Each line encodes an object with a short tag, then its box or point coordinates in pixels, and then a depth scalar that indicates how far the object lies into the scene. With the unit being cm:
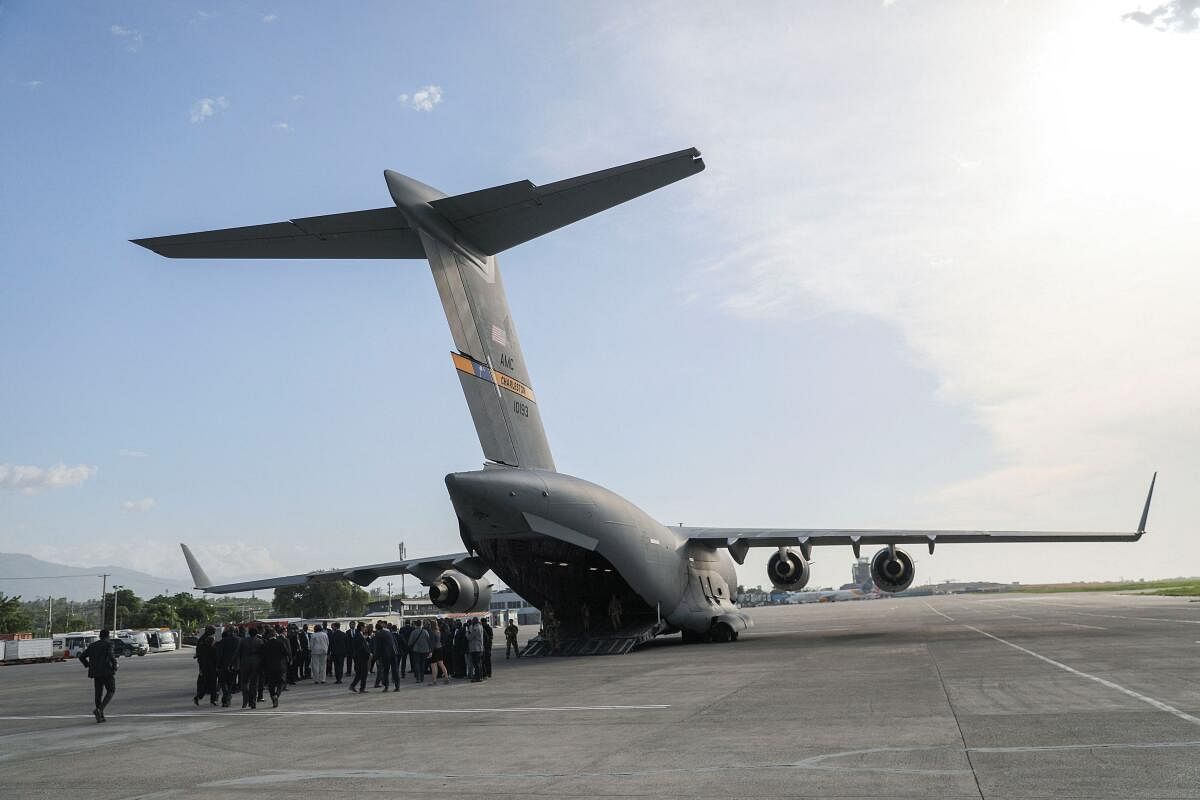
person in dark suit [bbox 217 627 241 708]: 1361
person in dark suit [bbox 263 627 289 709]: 1306
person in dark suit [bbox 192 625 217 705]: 1396
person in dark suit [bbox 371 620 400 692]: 1480
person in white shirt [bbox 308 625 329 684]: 1731
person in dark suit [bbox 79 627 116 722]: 1224
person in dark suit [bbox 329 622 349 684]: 1722
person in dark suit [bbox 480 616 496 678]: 1627
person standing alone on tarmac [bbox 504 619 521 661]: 2348
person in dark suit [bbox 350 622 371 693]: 1510
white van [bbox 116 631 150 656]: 4199
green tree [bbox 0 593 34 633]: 6750
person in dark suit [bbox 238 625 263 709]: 1300
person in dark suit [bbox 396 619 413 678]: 1659
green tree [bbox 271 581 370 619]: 8862
